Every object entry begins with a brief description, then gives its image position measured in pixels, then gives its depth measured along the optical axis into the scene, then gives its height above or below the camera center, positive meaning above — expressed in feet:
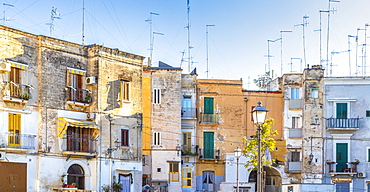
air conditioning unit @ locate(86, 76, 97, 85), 127.44 +2.14
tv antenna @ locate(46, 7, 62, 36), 125.29 +15.60
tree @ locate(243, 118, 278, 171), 143.64 -12.40
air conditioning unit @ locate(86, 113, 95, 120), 127.44 -5.17
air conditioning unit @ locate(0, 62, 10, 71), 110.32 +4.20
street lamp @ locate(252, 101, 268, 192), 67.94 -2.63
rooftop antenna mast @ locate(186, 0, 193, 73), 162.25 +12.01
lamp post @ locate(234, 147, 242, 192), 125.91 -12.32
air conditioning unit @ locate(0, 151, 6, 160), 109.70 -11.40
